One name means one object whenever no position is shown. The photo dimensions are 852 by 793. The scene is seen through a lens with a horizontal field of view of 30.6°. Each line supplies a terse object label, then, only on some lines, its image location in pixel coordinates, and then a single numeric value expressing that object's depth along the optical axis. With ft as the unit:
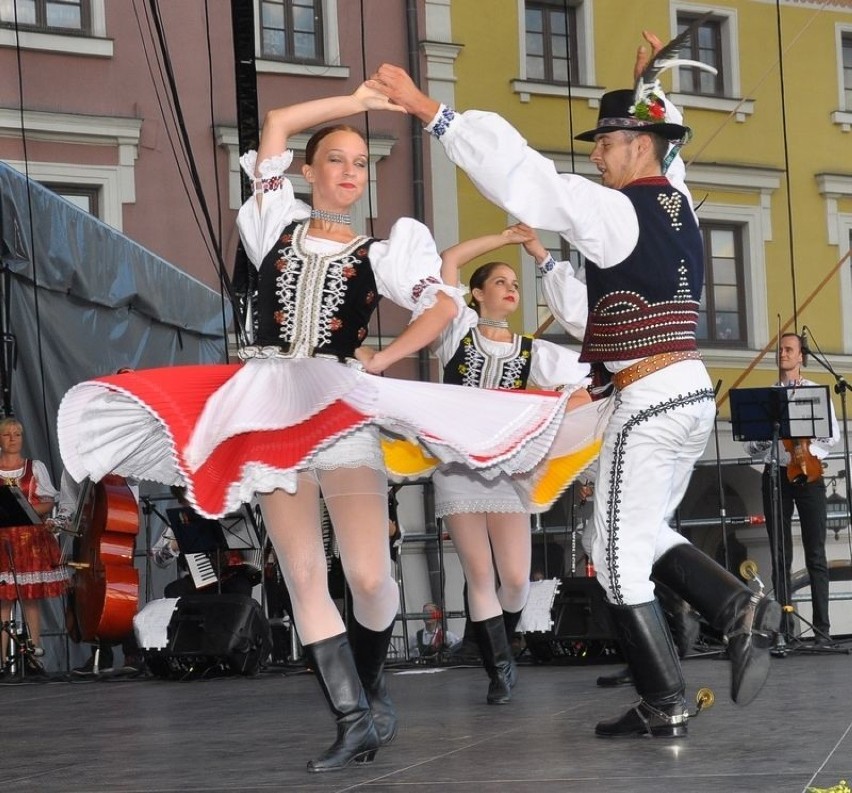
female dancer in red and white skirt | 12.47
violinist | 30.60
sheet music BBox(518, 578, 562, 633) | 27.04
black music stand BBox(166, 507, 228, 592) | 29.96
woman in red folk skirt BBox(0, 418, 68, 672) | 31.99
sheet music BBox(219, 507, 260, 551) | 30.94
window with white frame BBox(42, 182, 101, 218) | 50.83
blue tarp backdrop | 31.81
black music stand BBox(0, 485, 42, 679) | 28.09
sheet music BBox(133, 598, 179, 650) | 27.76
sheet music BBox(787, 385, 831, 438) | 28.81
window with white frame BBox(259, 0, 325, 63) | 54.65
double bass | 28.99
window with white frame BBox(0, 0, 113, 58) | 49.75
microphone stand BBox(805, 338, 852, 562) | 30.27
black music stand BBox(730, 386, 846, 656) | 28.63
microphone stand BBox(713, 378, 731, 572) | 32.32
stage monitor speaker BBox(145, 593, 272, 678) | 27.35
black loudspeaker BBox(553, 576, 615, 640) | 26.48
